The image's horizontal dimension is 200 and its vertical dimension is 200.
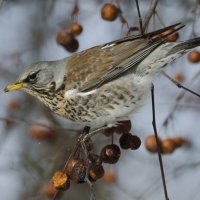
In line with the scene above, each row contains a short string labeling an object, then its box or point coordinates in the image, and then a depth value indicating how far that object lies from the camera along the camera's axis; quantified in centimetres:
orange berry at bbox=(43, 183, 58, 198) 800
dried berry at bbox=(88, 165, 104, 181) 706
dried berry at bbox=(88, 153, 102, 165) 714
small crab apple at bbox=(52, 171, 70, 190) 691
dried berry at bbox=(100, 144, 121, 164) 740
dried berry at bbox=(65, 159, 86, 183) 688
